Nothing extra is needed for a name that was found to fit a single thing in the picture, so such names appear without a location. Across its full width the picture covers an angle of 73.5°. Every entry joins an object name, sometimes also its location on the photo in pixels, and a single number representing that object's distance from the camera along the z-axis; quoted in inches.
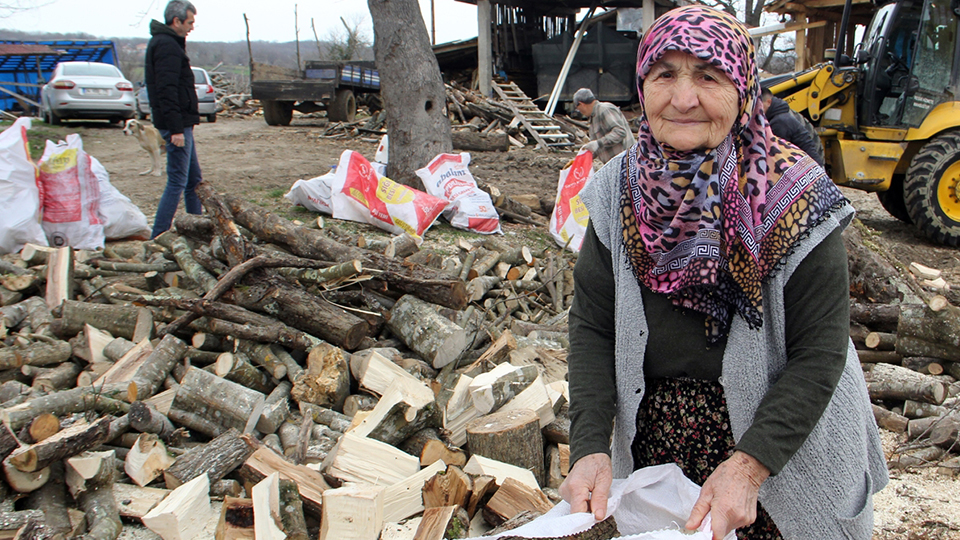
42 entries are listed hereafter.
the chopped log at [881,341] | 165.0
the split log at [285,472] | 96.3
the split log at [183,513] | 93.0
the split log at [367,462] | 103.3
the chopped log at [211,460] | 103.8
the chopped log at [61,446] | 92.7
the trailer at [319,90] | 634.8
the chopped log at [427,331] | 143.5
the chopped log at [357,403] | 130.1
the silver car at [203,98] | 684.6
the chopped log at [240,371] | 131.3
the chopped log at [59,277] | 167.5
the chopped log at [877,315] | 170.4
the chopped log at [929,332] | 149.5
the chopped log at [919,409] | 140.7
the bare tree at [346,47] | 1129.4
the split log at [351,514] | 89.7
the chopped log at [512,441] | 110.7
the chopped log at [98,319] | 150.8
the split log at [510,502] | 94.9
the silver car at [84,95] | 578.2
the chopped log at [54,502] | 92.6
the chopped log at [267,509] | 88.6
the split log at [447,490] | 94.5
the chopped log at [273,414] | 121.3
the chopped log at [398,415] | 111.9
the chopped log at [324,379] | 129.5
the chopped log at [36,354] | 134.4
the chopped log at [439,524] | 84.1
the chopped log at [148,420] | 111.0
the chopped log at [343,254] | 152.2
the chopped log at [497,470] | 104.5
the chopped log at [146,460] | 105.6
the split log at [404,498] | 96.7
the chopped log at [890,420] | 139.1
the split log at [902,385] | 142.1
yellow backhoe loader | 291.3
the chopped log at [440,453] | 112.9
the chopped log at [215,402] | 119.5
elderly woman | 51.1
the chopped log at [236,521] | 90.1
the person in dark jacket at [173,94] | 215.3
